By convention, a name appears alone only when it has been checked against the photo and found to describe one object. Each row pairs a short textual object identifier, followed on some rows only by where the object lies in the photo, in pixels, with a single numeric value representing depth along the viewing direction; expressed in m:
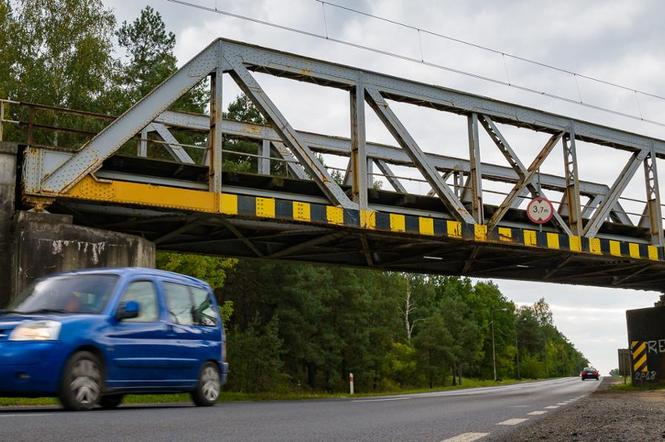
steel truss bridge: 13.25
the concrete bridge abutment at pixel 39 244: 11.37
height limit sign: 18.38
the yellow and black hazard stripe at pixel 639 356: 24.80
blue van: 7.50
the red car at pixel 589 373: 70.50
